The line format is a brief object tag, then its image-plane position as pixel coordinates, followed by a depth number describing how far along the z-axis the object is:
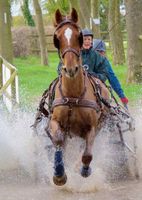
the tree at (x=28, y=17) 56.40
